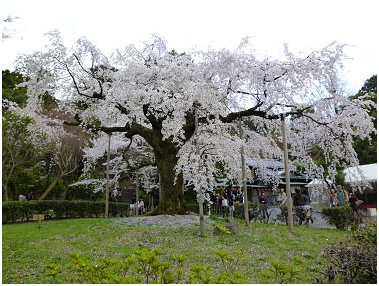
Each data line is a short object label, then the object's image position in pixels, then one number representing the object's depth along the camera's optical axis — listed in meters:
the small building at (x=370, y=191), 18.24
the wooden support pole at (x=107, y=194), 13.82
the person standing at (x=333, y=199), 12.08
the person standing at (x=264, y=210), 12.55
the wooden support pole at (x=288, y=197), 8.52
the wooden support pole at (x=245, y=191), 9.49
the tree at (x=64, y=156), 18.03
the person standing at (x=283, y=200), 12.26
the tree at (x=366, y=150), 22.03
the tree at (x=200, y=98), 9.41
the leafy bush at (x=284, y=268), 2.52
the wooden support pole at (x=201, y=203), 7.62
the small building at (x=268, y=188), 22.59
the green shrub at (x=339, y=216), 9.79
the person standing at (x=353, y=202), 10.27
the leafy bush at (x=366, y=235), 4.64
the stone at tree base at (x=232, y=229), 7.83
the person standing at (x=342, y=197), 11.39
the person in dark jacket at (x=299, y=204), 11.57
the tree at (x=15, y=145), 12.46
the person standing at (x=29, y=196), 17.89
